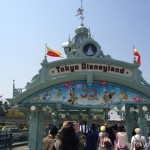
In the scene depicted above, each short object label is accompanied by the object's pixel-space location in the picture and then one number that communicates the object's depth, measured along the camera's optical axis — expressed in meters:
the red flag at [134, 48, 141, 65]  12.67
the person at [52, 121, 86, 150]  2.82
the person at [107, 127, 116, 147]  7.81
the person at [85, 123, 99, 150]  6.63
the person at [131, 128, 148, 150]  5.92
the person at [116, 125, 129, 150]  6.12
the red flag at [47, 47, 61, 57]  12.27
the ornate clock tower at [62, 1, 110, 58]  10.63
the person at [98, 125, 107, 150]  6.74
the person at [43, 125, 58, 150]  3.51
